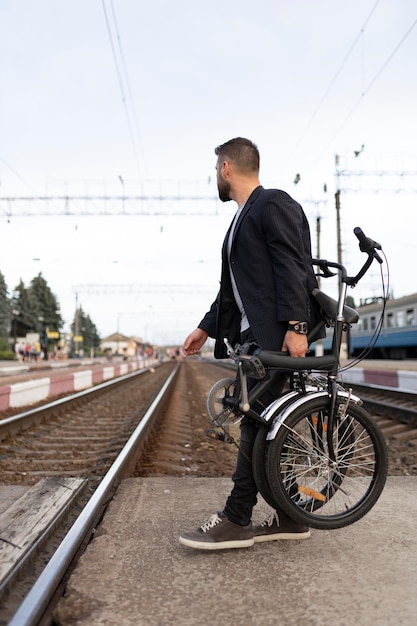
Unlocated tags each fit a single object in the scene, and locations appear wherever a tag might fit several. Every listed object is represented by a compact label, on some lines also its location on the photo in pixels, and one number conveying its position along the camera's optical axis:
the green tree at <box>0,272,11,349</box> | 78.44
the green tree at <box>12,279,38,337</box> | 83.12
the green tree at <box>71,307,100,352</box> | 126.18
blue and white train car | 24.50
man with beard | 2.46
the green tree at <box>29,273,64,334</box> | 90.67
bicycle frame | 2.42
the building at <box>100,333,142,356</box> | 95.55
